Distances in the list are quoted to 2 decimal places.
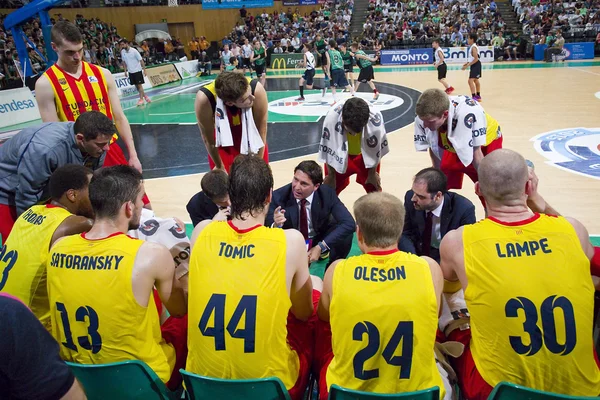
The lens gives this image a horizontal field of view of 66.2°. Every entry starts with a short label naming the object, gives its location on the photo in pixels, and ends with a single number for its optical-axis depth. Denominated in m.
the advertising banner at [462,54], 20.94
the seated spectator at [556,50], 19.46
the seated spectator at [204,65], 21.20
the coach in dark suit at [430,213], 3.25
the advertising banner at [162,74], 17.94
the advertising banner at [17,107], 11.41
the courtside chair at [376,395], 1.60
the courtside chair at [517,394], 1.58
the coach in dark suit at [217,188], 3.38
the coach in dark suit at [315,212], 3.63
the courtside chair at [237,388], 1.71
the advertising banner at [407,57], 22.08
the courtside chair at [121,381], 1.81
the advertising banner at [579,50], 20.03
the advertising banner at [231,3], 26.53
